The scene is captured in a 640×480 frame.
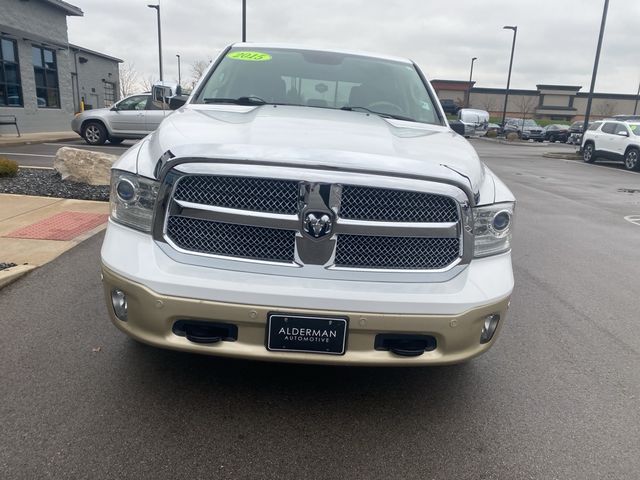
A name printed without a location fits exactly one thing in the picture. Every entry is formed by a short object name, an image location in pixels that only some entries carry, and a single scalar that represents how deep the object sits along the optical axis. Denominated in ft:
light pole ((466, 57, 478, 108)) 180.14
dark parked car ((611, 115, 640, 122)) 83.51
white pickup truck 7.41
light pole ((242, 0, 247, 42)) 66.55
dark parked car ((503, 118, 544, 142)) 143.13
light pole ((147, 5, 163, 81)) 111.63
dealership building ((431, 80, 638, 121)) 237.25
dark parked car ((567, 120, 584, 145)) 126.93
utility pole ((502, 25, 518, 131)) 122.21
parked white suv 61.62
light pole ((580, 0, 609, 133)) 69.62
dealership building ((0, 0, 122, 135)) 61.26
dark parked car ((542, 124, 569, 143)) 144.05
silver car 52.44
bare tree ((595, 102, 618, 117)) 234.38
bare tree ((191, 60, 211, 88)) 185.36
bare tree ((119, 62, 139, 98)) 187.29
